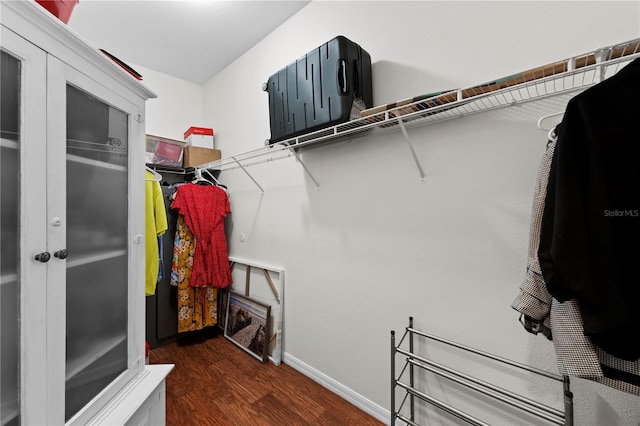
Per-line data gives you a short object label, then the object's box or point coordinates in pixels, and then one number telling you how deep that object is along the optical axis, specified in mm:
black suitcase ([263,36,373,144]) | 1366
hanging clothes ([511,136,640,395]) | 668
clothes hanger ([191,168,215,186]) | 2504
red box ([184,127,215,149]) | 2697
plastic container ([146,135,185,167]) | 2438
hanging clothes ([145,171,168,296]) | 1720
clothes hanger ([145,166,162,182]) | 1898
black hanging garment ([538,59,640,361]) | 648
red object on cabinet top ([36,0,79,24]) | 831
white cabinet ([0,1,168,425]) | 728
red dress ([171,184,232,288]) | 2348
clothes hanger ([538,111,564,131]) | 1000
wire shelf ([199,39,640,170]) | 818
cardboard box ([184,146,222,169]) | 2633
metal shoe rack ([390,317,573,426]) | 937
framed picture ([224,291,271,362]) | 2141
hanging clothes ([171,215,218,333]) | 2361
